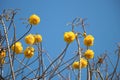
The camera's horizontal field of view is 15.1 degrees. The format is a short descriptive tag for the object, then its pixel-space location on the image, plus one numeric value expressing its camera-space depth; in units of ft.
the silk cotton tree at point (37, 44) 12.59
